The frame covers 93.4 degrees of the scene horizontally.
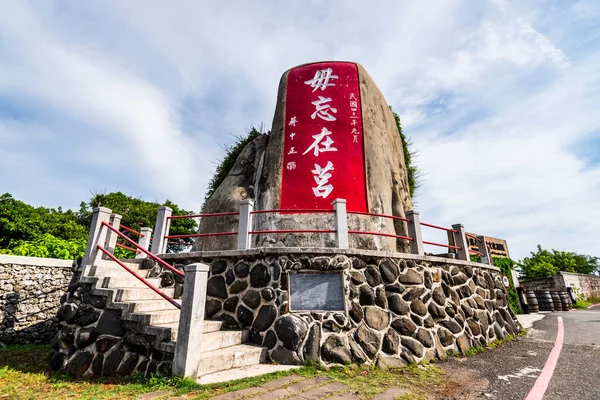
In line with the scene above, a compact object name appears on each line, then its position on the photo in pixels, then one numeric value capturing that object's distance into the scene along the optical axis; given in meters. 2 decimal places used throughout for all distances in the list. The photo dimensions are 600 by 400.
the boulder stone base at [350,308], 5.07
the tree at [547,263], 31.53
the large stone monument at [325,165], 8.73
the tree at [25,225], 16.24
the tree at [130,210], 25.45
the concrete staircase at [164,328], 4.22
